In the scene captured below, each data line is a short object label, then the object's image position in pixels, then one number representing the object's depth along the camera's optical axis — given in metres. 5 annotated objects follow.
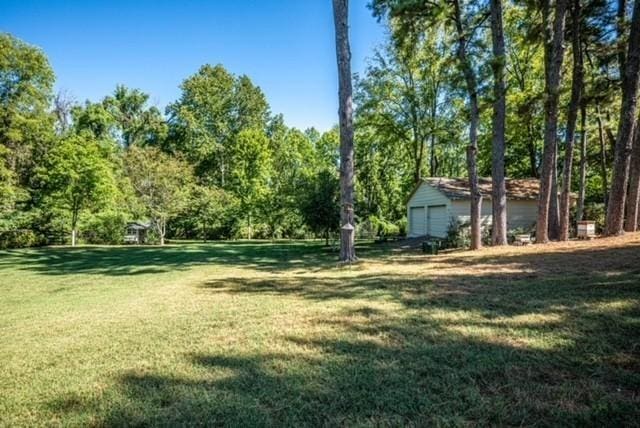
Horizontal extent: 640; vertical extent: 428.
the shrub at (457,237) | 13.47
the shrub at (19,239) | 21.97
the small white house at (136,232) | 28.90
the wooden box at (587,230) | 12.43
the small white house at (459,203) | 16.80
